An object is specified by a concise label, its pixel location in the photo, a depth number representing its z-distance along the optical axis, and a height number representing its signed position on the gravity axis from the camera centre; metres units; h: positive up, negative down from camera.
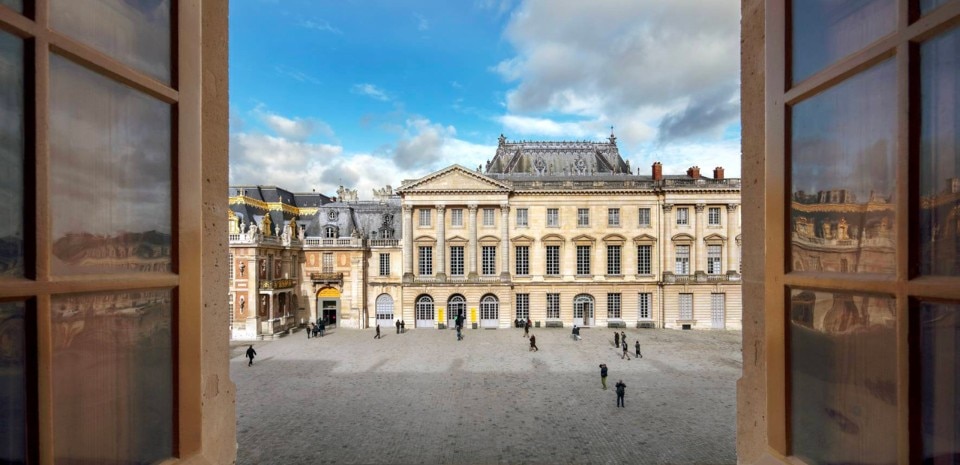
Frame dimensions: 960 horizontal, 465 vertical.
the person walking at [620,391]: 14.54 -5.67
